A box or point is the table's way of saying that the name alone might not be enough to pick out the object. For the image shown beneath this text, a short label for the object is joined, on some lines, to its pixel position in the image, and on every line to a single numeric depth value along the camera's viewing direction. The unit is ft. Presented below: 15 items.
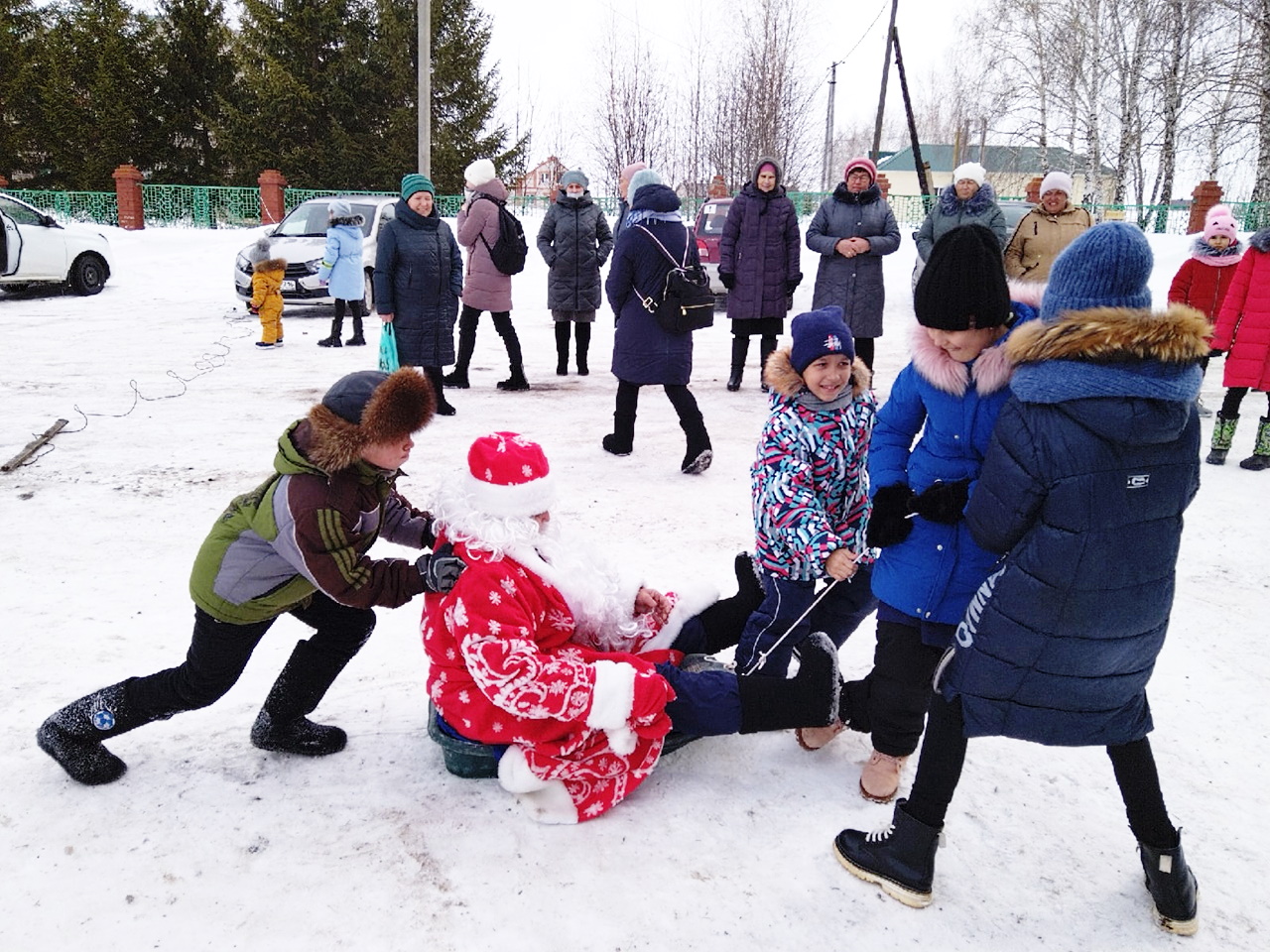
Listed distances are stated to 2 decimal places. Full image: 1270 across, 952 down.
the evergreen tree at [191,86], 87.61
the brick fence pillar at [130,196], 70.38
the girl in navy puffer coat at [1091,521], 5.97
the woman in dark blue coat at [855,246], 23.97
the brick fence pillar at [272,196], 75.41
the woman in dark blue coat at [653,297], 18.22
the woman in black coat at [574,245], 27.30
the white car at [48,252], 43.52
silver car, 41.01
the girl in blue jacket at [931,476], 6.96
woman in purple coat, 25.34
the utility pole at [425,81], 50.29
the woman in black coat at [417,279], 22.49
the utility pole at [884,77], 68.13
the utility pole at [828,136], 105.91
